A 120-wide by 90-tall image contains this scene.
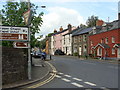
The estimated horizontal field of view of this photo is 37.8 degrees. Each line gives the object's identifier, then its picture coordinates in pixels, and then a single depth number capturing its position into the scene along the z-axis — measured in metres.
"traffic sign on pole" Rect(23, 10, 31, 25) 11.04
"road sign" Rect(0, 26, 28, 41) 10.56
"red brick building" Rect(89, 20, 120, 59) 34.44
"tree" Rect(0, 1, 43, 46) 15.21
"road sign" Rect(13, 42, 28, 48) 10.72
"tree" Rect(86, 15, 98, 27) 85.15
